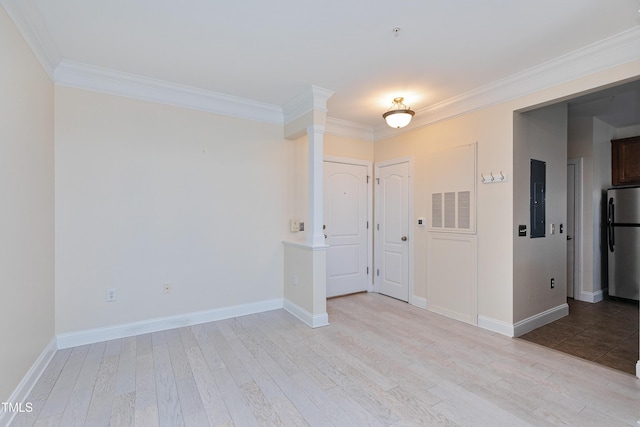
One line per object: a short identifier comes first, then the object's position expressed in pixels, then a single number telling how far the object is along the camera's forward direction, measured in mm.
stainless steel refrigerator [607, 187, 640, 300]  4195
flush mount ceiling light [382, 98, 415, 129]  3396
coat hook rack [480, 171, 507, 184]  3146
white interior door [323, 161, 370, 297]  4504
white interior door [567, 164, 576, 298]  4508
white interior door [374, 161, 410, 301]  4344
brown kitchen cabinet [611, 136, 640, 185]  4359
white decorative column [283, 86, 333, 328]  3418
